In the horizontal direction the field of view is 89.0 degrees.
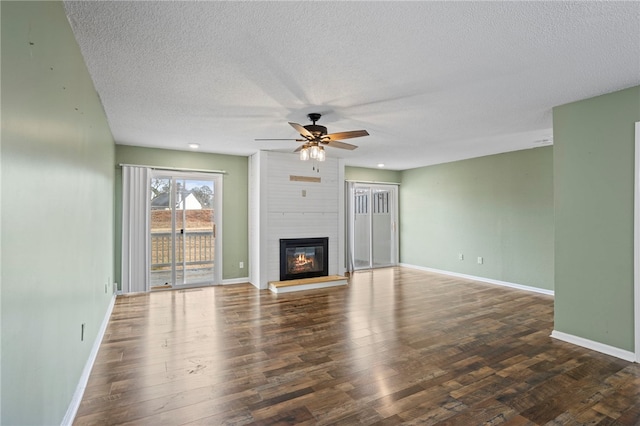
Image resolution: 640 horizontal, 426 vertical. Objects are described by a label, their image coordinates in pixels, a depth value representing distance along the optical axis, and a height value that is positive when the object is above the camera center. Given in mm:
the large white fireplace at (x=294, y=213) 5898 -31
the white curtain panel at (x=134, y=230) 5371 -309
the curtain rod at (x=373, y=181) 7697 +735
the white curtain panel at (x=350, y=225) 7492 -312
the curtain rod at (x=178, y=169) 5482 +768
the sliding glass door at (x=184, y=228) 5824 -305
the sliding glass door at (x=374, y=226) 8141 -366
